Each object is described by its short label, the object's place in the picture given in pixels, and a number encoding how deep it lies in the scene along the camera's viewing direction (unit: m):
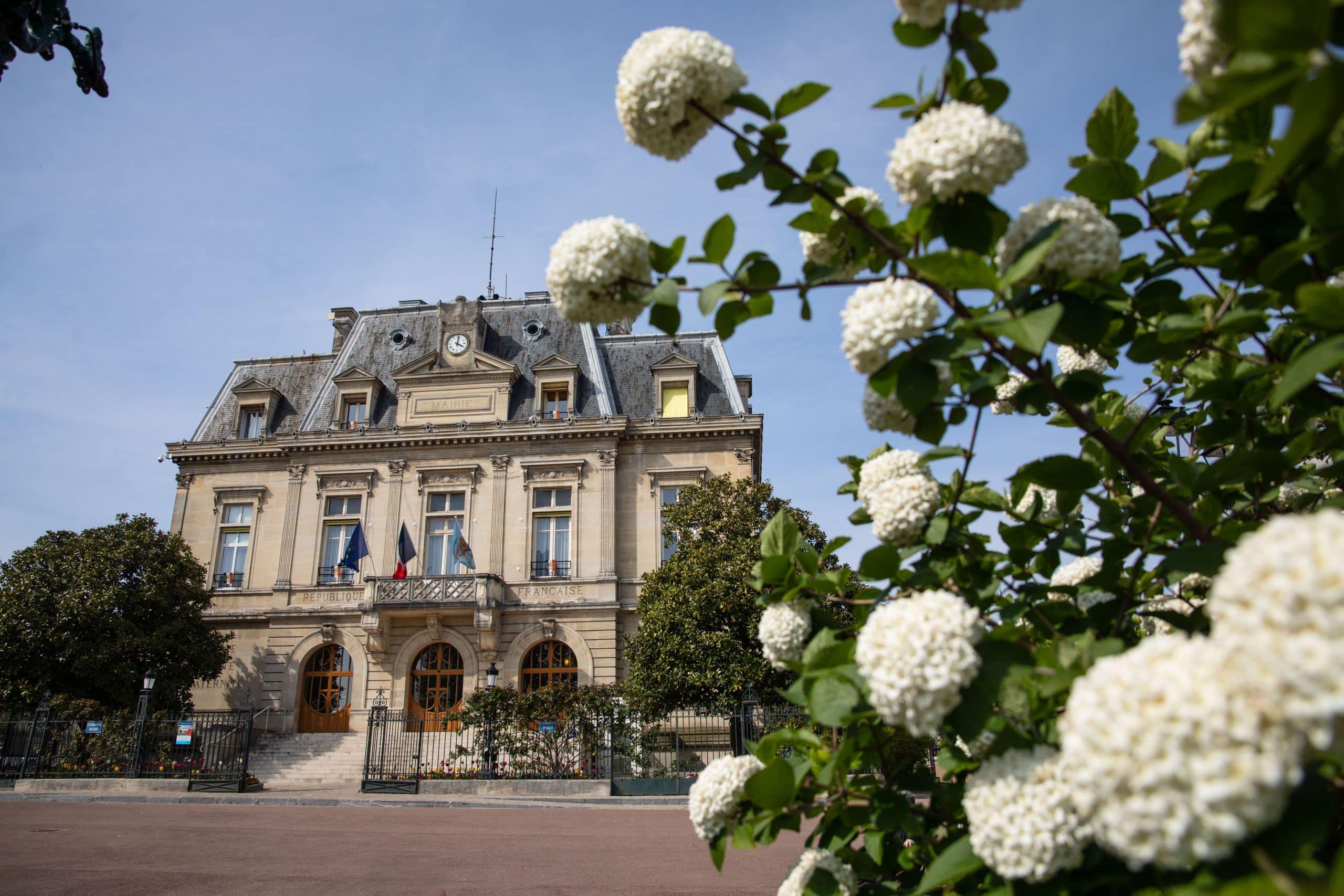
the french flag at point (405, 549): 26.38
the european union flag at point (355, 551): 26.08
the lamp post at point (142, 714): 19.91
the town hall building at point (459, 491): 26.97
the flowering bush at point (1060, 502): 1.05
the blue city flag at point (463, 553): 26.50
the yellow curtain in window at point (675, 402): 29.62
